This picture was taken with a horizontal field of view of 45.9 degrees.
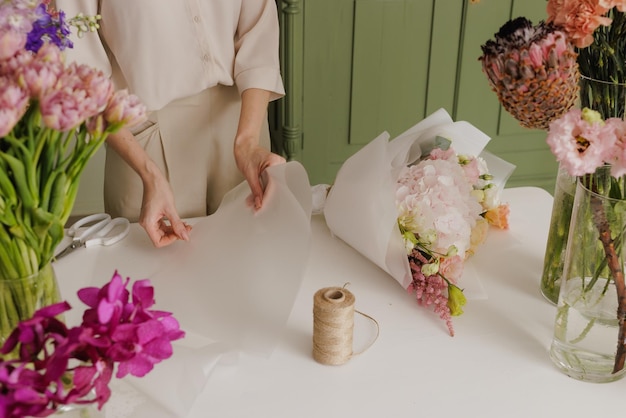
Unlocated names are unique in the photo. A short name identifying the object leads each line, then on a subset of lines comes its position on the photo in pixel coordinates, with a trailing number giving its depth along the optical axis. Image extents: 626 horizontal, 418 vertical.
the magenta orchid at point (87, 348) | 0.67
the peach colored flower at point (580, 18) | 0.95
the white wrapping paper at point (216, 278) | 1.06
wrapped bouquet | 1.26
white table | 1.04
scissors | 1.38
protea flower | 0.93
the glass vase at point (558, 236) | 1.22
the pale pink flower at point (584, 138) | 0.89
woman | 1.50
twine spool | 1.08
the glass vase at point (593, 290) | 1.05
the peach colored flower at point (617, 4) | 0.92
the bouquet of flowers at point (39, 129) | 0.70
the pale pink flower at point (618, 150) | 0.90
